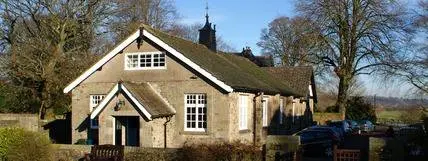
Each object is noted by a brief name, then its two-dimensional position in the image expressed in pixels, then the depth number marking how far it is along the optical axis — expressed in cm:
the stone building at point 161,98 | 2670
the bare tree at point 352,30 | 5031
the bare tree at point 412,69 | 4853
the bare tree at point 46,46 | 4109
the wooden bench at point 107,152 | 2042
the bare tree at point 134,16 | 4562
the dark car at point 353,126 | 4843
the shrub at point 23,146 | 2056
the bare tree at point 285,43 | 5635
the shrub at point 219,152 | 1881
